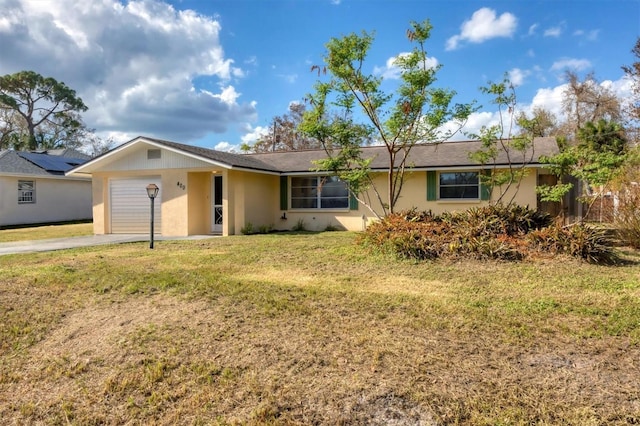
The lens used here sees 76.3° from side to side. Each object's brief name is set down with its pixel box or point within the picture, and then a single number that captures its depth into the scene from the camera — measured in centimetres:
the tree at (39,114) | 3606
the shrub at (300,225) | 1610
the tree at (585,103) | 2934
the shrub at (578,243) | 748
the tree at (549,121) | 3045
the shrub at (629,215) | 910
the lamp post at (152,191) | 1113
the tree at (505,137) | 1088
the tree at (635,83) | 2134
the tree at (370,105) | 1054
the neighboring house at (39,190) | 2011
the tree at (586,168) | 893
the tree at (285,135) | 3694
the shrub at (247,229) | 1428
